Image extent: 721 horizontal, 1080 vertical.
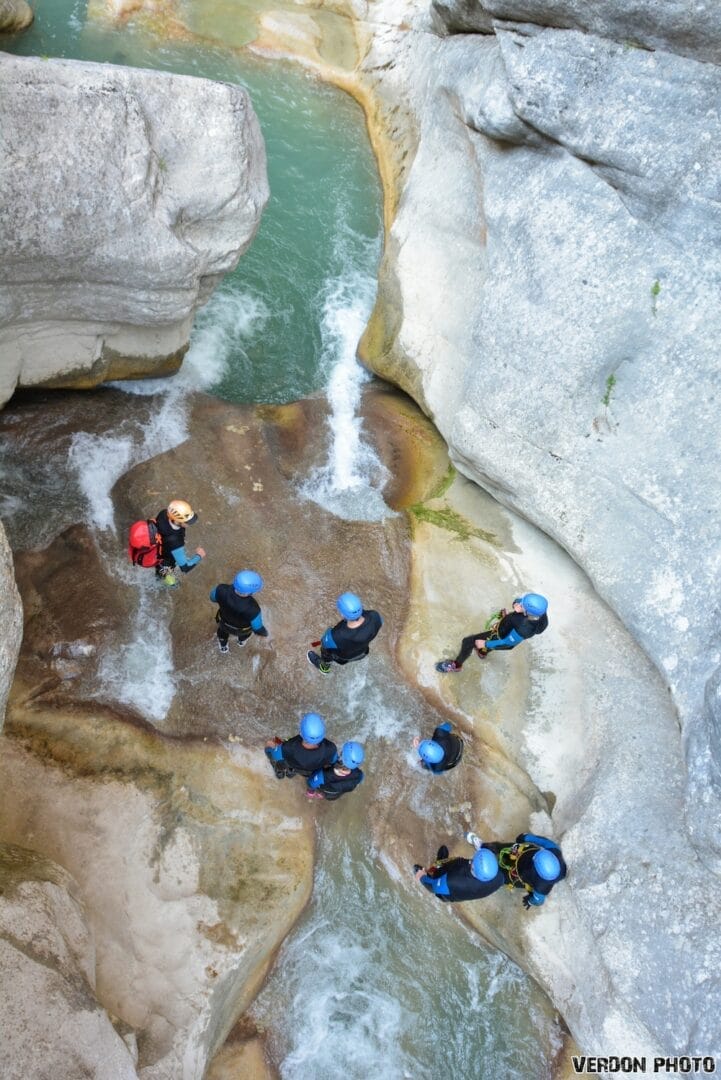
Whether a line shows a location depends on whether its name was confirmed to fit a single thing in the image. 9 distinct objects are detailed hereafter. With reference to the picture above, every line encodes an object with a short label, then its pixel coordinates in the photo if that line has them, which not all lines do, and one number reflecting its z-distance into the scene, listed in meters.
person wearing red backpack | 7.09
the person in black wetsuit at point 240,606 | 6.88
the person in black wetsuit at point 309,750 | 6.43
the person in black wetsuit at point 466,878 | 6.36
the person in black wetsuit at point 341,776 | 6.61
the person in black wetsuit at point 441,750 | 6.92
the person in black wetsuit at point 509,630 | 7.19
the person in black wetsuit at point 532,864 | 6.55
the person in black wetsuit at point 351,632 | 6.93
